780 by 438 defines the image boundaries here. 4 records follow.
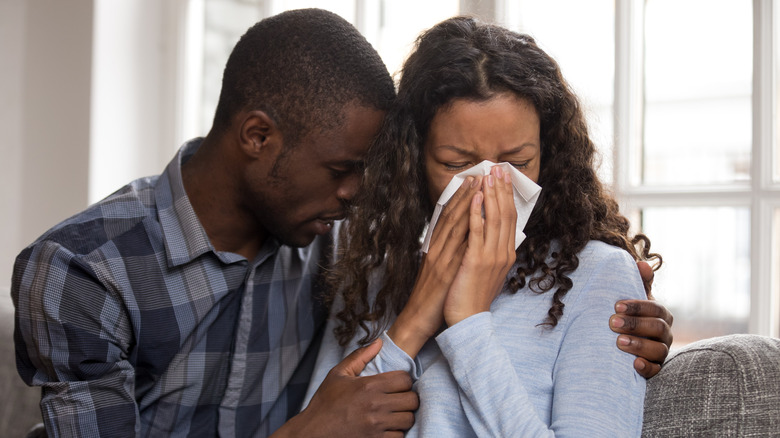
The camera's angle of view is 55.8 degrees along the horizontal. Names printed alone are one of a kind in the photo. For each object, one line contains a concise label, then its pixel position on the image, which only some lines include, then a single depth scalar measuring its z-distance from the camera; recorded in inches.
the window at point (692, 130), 72.5
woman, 42.8
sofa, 41.1
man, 55.1
